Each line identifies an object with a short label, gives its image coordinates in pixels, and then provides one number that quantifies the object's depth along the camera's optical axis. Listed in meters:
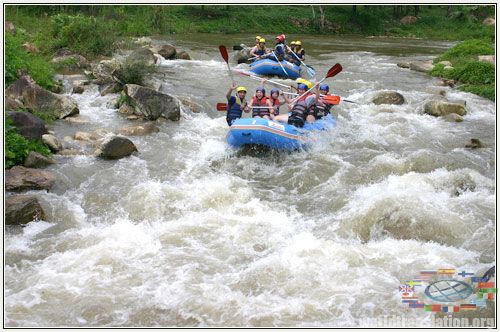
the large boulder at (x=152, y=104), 11.41
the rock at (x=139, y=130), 10.55
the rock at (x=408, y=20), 34.66
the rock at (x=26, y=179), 7.70
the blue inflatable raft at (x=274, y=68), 16.41
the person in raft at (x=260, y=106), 10.42
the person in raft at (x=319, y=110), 10.52
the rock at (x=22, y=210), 6.86
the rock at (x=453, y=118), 12.07
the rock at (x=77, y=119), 10.99
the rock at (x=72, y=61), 15.06
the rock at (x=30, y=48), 15.17
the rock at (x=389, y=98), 13.44
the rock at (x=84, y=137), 10.03
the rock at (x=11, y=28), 16.08
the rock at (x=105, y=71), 13.31
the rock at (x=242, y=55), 18.51
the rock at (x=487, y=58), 16.33
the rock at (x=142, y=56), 13.03
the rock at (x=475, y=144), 10.20
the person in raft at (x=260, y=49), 17.61
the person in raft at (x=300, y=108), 10.04
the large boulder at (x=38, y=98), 10.79
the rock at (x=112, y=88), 12.77
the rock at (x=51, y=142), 9.22
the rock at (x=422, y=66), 18.00
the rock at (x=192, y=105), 12.28
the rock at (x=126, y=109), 11.59
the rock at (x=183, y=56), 18.50
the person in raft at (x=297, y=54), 17.02
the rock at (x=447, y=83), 15.76
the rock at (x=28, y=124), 8.91
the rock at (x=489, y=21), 34.98
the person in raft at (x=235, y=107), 10.41
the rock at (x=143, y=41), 19.49
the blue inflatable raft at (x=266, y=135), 9.37
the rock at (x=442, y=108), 12.45
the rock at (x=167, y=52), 18.22
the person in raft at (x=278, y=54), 16.70
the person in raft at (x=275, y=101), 10.59
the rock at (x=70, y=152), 9.26
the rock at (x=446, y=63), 18.06
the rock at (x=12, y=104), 9.94
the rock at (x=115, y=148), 9.23
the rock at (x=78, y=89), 12.84
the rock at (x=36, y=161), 8.47
